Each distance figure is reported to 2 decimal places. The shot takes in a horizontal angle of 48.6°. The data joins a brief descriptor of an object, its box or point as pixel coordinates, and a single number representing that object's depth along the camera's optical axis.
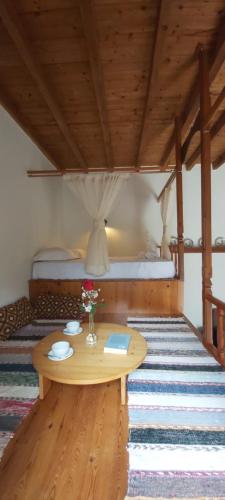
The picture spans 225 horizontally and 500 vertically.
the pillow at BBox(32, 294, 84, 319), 3.28
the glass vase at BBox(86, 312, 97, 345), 2.01
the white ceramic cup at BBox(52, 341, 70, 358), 1.76
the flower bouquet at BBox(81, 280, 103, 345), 2.01
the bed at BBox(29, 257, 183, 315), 3.50
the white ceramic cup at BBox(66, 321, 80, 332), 2.18
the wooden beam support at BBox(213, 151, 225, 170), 5.07
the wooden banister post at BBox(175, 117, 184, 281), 3.54
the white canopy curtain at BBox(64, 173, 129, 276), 3.41
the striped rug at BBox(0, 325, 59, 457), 1.55
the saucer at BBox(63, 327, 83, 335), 2.18
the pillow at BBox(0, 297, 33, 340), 2.68
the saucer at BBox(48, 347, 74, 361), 1.74
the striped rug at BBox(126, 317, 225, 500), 1.18
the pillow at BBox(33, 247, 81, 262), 3.71
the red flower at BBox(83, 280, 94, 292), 2.01
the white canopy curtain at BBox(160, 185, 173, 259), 3.94
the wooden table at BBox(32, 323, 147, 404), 1.57
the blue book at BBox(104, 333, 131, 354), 1.86
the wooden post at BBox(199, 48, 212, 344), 2.44
